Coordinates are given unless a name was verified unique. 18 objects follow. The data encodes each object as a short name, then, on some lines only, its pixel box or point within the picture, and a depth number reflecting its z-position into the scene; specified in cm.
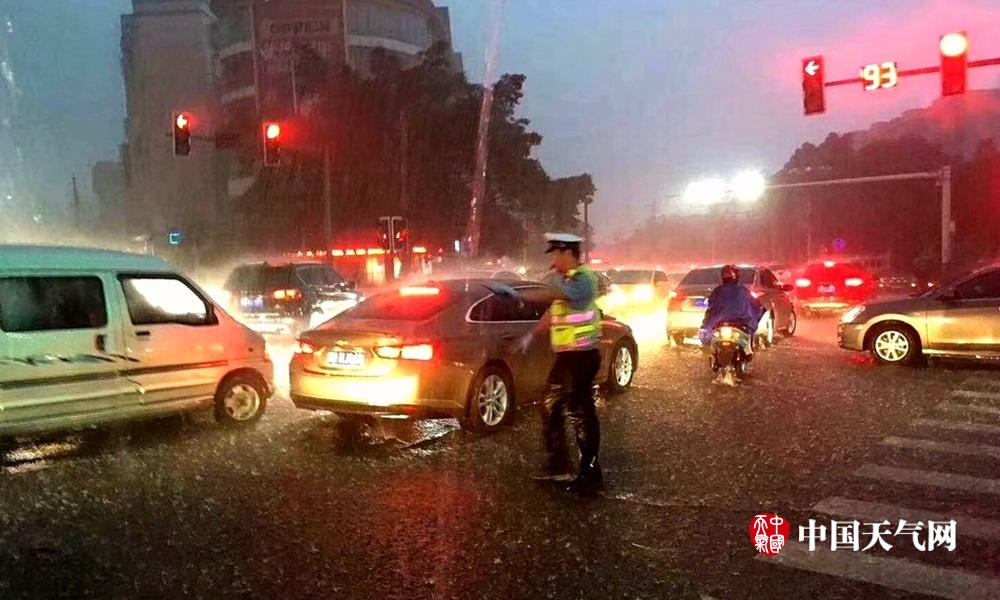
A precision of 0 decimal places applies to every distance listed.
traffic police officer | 609
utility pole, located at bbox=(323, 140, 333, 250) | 2659
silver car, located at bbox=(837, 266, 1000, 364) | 1165
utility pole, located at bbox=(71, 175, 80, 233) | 7088
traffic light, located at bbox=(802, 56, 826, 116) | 1683
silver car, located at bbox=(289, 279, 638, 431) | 747
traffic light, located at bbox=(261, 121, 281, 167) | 2094
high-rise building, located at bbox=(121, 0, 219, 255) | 6512
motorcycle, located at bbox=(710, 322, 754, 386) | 1080
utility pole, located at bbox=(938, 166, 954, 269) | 3050
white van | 709
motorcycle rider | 1084
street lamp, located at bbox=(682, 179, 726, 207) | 3638
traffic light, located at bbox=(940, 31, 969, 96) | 1519
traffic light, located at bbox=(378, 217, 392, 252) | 2322
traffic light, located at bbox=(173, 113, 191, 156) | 2017
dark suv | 1700
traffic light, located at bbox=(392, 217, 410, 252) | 2331
